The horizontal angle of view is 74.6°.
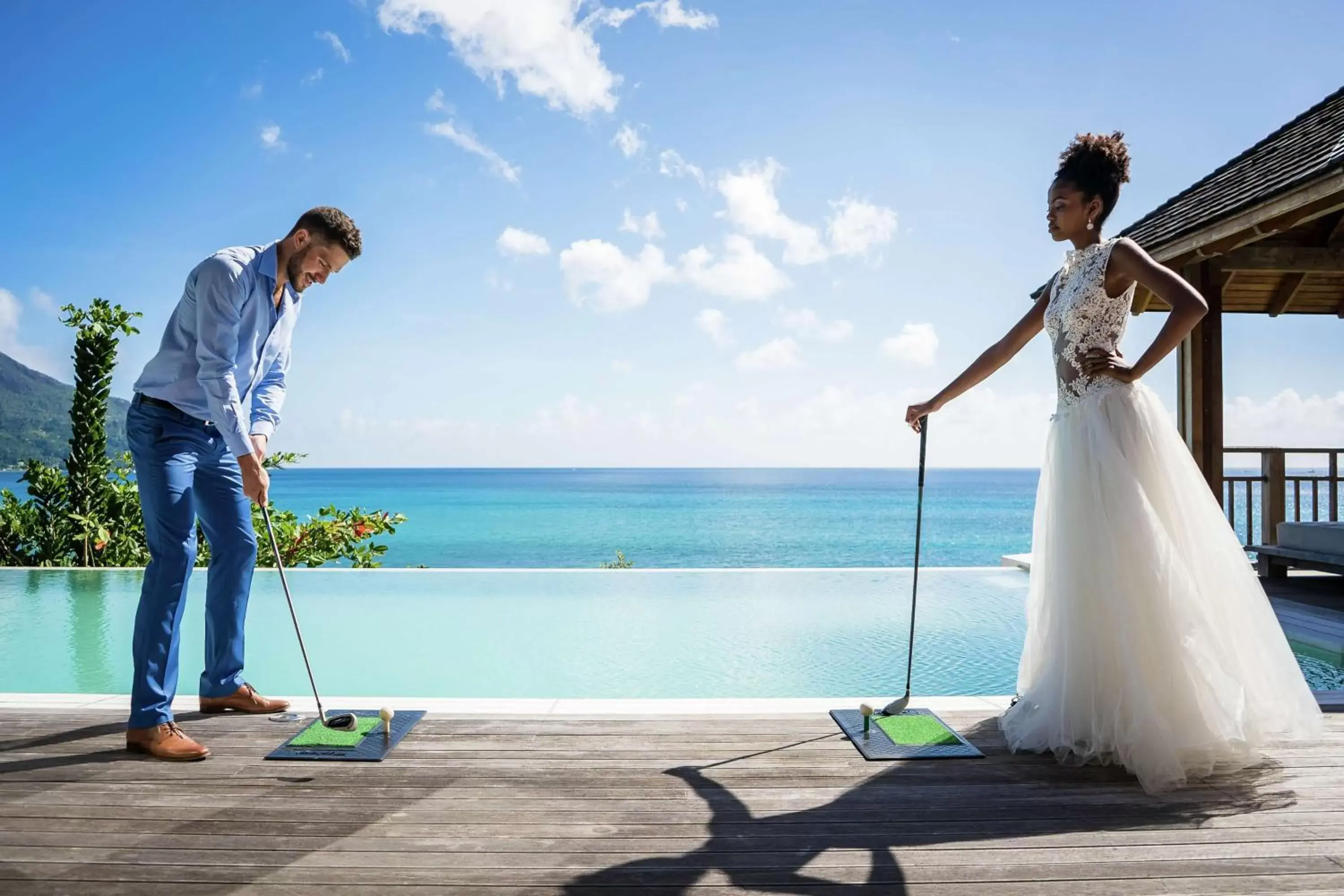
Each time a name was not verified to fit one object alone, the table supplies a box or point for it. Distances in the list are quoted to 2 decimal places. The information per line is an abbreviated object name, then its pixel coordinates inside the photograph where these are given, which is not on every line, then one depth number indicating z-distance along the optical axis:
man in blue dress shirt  2.44
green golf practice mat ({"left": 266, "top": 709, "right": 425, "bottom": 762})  2.37
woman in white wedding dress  2.26
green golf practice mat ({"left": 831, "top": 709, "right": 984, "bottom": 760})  2.41
